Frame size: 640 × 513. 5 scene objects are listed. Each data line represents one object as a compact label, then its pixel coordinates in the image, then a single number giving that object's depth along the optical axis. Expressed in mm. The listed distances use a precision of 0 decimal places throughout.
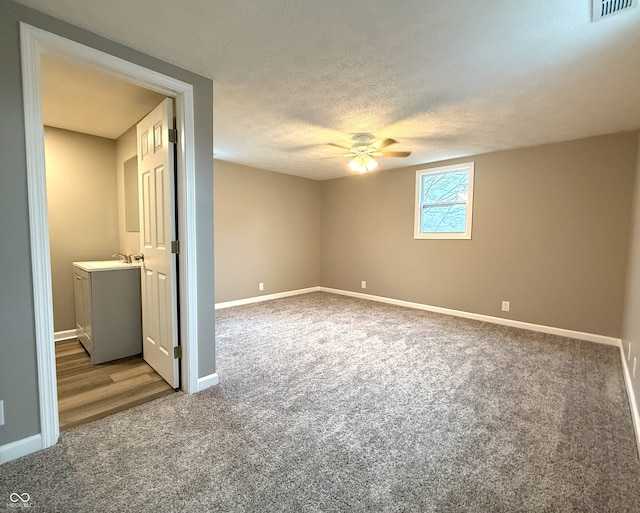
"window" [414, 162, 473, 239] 4492
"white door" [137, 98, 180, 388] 2270
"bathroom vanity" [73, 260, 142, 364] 2787
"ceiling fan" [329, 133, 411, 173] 3527
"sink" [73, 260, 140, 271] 2789
